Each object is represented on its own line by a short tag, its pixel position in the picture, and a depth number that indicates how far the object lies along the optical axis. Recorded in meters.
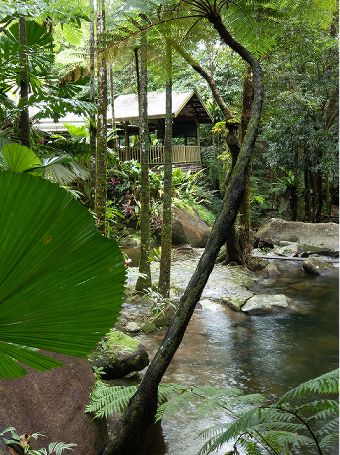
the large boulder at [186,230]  12.92
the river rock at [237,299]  7.81
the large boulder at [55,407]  2.65
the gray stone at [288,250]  12.52
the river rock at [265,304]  7.60
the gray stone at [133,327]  6.33
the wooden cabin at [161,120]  16.56
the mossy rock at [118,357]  4.54
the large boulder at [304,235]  12.69
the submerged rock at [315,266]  10.40
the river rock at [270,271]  10.25
